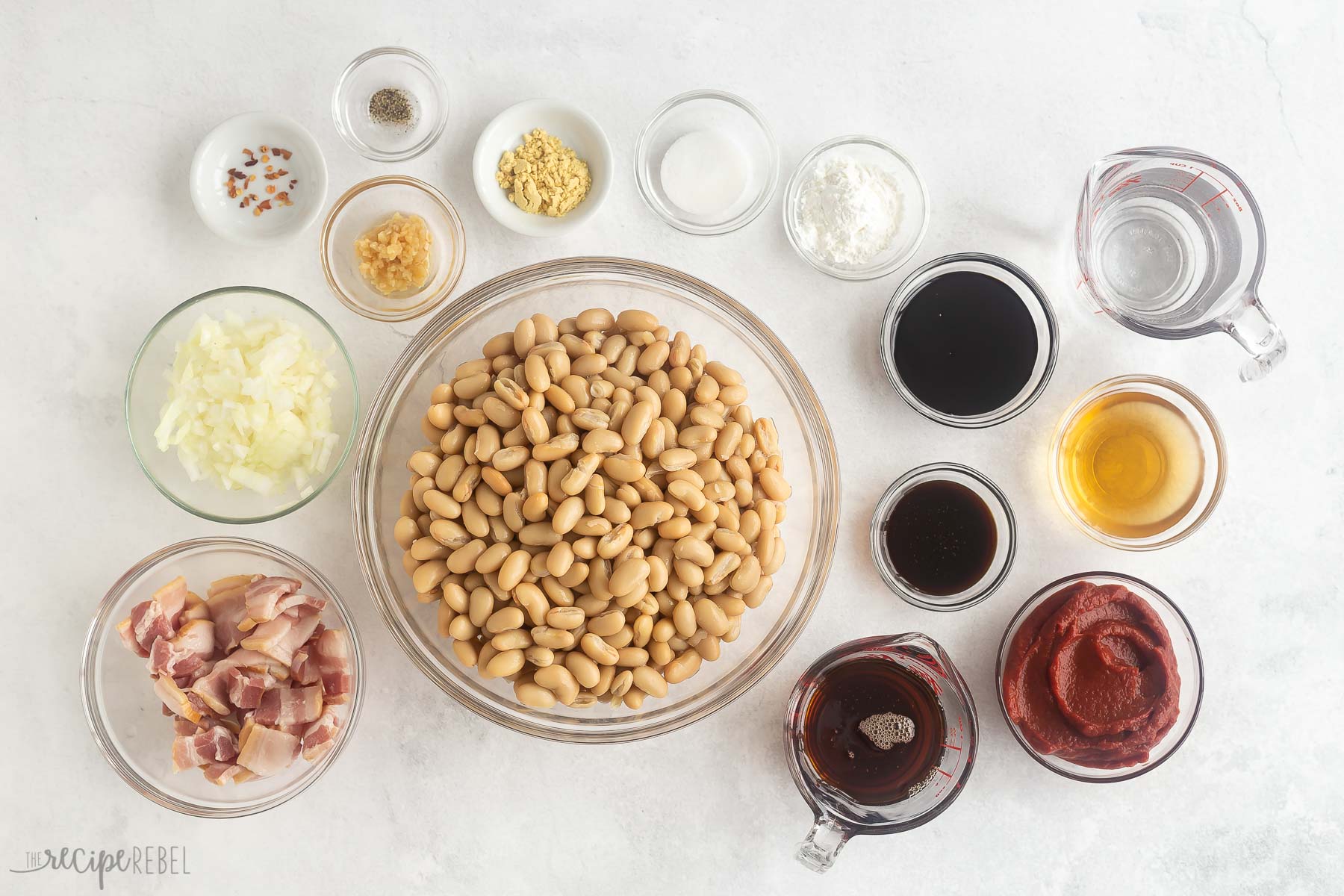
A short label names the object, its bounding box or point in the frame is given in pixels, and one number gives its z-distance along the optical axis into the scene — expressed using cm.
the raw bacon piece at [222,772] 79
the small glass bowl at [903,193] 83
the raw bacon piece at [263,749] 78
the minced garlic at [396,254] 81
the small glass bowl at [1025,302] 82
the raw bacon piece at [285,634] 78
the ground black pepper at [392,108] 83
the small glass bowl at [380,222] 82
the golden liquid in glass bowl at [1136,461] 83
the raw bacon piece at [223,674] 78
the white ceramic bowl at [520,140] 82
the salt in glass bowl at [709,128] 83
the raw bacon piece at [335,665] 80
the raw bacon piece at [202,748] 79
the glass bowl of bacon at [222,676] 79
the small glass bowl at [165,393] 80
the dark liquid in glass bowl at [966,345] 82
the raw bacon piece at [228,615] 80
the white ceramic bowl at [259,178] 82
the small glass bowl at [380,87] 83
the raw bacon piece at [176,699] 78
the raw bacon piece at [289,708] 79
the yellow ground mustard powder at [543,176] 81
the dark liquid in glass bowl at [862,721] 81
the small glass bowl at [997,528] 82
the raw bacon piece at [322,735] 79
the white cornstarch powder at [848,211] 81
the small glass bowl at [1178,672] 81
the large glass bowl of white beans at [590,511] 75
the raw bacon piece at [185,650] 78
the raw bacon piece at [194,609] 80
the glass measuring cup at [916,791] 79
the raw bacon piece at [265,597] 78
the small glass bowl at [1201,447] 82
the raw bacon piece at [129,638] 79
